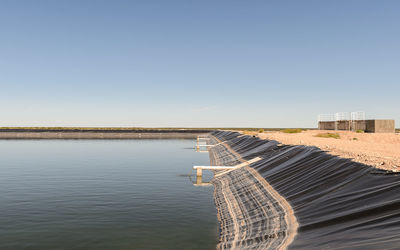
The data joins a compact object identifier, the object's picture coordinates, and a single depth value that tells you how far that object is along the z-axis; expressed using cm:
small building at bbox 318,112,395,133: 5144
